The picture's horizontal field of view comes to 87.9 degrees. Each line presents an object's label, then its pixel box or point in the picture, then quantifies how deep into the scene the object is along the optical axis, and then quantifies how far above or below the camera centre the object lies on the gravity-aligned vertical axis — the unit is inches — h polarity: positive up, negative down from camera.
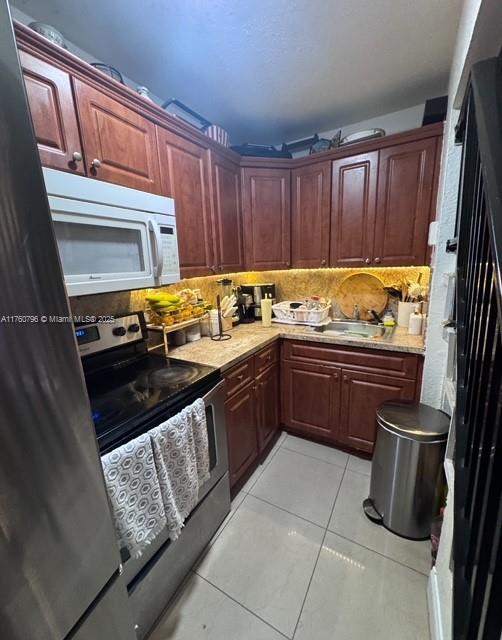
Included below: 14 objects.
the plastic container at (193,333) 73.3 -19.2
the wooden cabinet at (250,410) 61.7 -38.8
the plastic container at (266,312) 86.7 -16.4
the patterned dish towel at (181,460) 39.9 -32.1
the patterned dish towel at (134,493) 33.4 -30.5
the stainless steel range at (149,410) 38.8 -22.0
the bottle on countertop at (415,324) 73.5 -18.7
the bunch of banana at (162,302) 62.3 -8.9
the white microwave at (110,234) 39.5 +5.7
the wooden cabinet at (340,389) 68.9 -36.5
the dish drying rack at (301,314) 85.0 -17.7
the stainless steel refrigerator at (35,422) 18.3 -11.9
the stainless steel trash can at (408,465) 51.9 -42.2
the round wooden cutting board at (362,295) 86.7 -12.1
